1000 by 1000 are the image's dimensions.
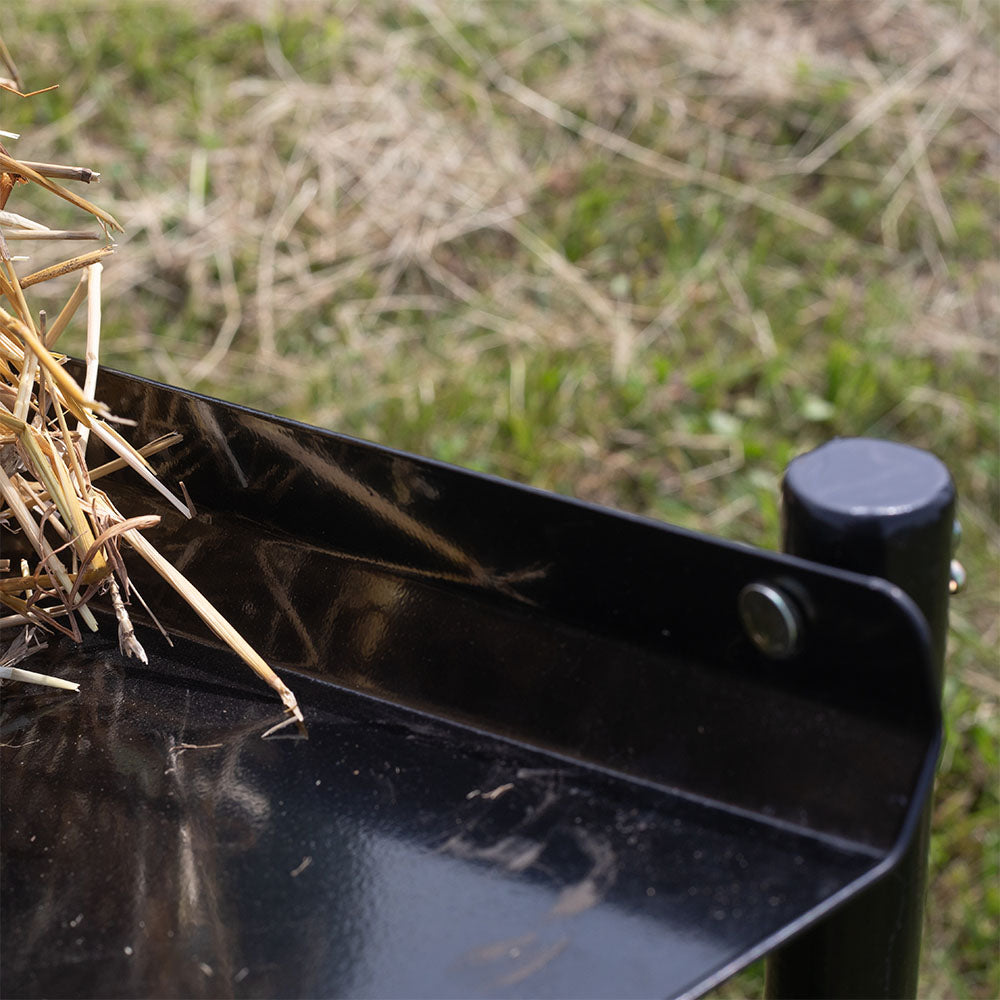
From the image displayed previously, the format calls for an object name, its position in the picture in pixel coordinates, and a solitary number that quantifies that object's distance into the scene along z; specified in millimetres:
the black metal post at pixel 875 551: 867
